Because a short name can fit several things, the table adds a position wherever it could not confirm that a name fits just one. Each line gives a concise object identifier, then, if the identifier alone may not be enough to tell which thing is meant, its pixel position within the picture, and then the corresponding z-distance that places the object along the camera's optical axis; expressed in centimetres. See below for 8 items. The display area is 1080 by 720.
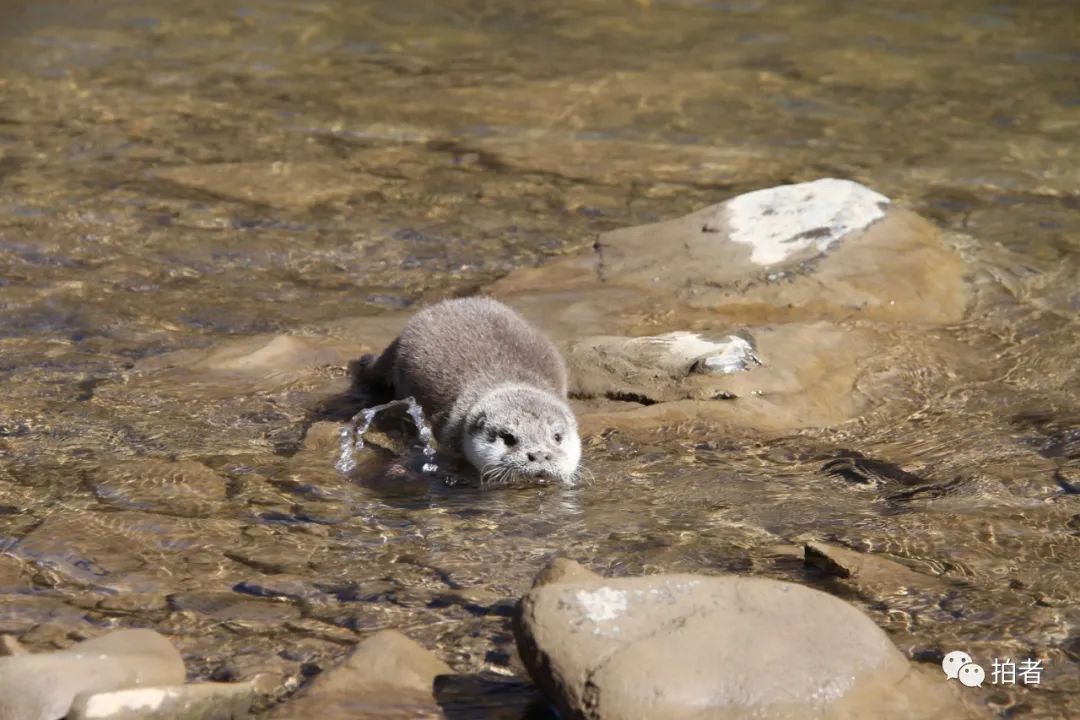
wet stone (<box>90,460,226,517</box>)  1013
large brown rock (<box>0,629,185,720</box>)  718
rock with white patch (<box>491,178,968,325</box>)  1390
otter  1091
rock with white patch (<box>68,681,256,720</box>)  703
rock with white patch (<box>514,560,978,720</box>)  707
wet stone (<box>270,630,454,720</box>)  739
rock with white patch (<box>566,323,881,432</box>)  1177
